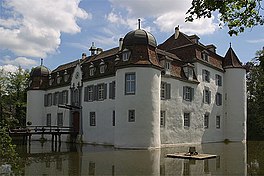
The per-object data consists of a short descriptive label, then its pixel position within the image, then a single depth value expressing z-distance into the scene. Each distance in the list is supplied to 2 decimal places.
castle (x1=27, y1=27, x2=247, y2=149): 25.00
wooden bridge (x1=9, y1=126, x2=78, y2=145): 26.24
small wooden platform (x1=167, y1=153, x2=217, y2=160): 18.05
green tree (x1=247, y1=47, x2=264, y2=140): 40.53
